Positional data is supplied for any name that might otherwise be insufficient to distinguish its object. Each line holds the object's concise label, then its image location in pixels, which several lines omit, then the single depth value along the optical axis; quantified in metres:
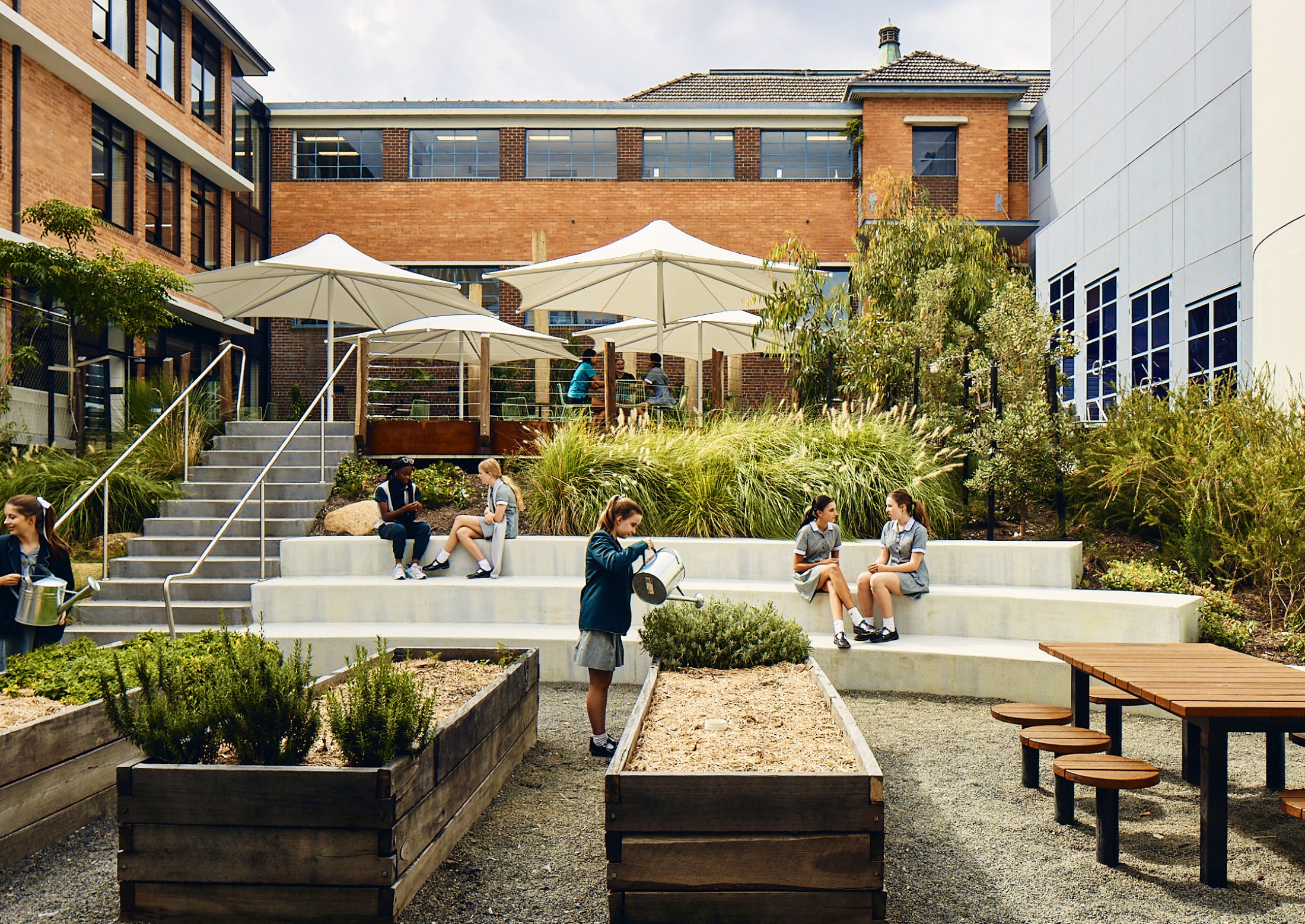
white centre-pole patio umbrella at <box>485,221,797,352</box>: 11.10
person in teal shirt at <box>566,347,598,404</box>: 12.67
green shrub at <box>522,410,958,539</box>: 9.27
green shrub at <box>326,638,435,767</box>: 3.62
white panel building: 14.12
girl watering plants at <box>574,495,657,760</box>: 5.41
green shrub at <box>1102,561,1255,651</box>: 7.30
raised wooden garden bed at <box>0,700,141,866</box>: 4.09
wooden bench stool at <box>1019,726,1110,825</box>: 4.62
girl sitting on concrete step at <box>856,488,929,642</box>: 7.71
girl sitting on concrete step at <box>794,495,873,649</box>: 7.77
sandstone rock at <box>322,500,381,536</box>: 9.89
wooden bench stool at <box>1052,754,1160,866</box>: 4.03
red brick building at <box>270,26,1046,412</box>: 23.22
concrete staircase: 8.96
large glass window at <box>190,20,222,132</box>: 21.20
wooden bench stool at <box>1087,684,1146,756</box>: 5.35
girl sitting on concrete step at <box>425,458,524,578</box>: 9.01
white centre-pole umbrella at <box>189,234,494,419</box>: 12.22
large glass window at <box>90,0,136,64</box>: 17.61
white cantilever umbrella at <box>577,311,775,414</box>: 14.95
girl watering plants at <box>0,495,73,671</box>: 5.57
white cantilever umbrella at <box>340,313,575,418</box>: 14.70
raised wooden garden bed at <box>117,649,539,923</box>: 3.44
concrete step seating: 7.30
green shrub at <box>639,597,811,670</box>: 6.07
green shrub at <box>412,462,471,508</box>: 10.64
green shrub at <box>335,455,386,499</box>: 10.89
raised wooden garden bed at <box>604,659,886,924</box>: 3.35
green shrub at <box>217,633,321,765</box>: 3.67
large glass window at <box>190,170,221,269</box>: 21.23
